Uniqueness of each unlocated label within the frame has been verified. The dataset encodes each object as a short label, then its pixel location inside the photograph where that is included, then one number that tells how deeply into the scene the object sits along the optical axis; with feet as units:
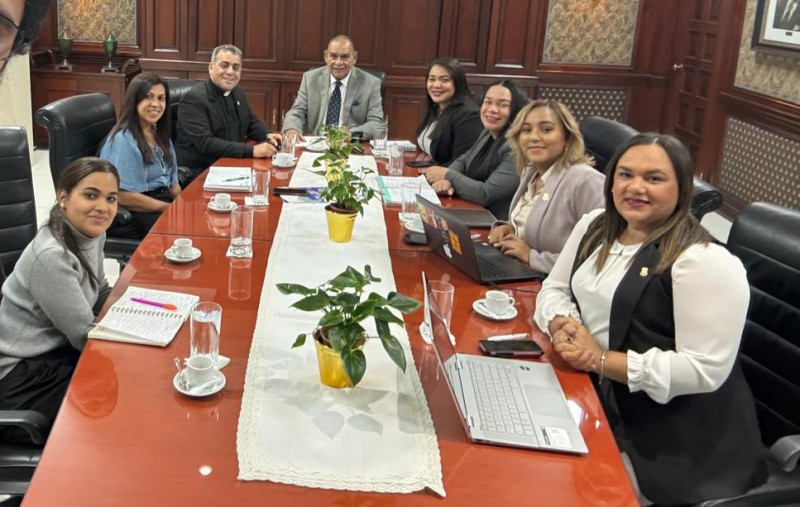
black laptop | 7.32
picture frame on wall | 16.08
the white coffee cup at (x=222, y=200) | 9.18
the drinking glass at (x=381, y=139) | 13.34
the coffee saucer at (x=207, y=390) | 4.89
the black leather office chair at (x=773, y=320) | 6.26
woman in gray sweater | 6.11
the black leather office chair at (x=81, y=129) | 9.95
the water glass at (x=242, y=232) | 7.60
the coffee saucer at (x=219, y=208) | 9.11
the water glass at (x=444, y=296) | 6.06
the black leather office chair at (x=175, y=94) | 13.71
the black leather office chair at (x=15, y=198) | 8.23
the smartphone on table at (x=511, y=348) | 5.82
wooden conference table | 4.04
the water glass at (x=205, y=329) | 5.21
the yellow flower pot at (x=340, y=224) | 8.14
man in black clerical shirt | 12.90
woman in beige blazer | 8.64
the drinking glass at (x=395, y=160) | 11.45
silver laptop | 4.71
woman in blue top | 10.71
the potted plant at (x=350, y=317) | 4.74
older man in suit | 15.71
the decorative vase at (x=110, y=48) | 19.89
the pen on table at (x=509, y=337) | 6.13
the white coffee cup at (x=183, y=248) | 7.39
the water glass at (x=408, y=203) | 9.25
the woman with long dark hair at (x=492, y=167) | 10.70
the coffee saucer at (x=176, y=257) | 7.29
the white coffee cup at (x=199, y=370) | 4.99
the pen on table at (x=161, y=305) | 6.18
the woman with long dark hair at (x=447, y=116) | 13.14
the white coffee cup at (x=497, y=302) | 6.57
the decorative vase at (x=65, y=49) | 20.08
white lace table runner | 4.24
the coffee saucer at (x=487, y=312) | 6.51
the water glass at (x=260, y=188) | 9.57
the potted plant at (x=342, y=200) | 7.91
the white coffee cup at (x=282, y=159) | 11.96
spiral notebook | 5.66
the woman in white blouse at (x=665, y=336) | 5.60
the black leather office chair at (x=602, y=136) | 10.62
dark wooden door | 20.66
